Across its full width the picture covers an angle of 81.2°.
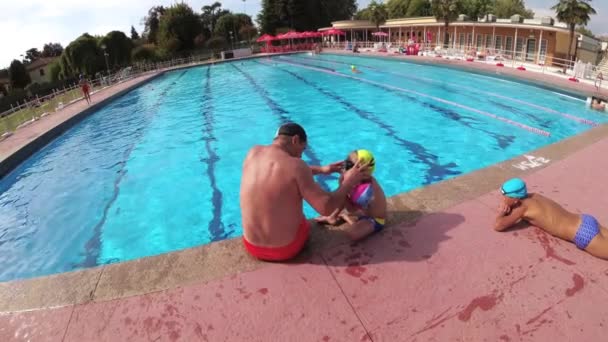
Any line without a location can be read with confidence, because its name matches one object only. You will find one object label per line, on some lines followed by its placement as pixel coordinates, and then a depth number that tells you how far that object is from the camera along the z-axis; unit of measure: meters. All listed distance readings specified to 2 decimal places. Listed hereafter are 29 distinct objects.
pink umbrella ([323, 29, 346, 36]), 37.33
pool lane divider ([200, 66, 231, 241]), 5.62
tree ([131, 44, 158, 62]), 40.38
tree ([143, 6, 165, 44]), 62.75
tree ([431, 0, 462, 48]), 26.23
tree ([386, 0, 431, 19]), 58.38
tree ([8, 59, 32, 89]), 41.16
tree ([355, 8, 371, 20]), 69.64
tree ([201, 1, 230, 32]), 75.89
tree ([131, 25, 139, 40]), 78.79
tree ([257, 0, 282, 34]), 52.66
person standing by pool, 15.36
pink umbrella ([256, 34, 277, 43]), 38.19
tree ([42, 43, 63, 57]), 81.49
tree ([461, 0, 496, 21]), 54.22
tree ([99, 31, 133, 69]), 37.75
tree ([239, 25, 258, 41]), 60.69
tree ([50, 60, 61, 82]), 38.77
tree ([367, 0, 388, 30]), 36.84
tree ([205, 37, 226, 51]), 45.75
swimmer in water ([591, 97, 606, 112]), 10.02
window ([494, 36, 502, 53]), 25.71
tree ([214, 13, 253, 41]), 62.94
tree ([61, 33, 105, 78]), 36.00
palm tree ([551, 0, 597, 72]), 18.17
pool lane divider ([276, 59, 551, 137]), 8.89
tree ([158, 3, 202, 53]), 45.03
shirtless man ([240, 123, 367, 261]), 2.50
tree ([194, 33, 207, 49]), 47.66
